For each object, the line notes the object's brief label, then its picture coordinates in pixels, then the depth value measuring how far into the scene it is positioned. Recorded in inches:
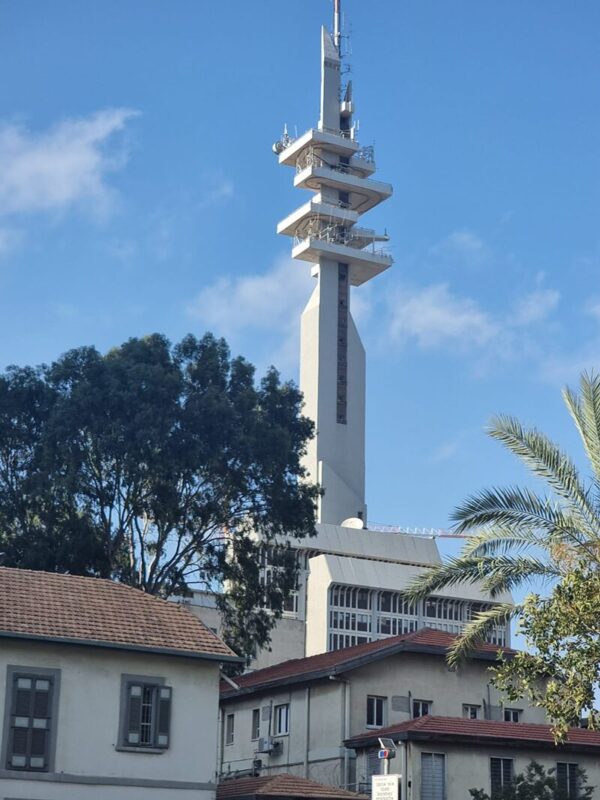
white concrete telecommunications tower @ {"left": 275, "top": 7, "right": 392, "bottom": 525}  4544.8
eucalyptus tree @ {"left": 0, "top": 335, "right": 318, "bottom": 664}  1860.2
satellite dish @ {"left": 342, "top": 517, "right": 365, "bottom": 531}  4443.9
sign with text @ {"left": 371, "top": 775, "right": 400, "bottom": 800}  901.8
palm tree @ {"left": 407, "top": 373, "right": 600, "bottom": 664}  1025.5
